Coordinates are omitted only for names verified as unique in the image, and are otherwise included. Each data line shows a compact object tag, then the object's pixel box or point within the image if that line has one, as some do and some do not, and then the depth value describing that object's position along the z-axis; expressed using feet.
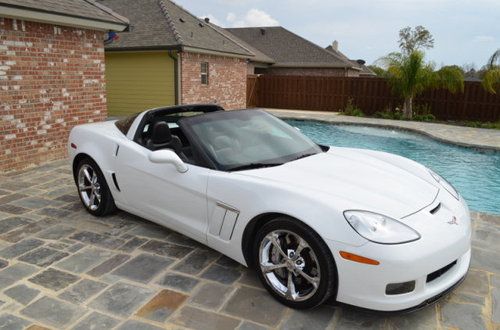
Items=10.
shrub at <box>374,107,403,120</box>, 57.06
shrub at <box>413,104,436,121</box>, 55.55
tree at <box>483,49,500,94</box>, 51.52
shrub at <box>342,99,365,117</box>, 60.90
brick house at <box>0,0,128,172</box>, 20.98
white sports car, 7.84
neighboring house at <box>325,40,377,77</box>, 112.41
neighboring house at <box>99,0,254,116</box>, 45.44
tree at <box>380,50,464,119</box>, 52.85
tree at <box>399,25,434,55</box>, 143.64
